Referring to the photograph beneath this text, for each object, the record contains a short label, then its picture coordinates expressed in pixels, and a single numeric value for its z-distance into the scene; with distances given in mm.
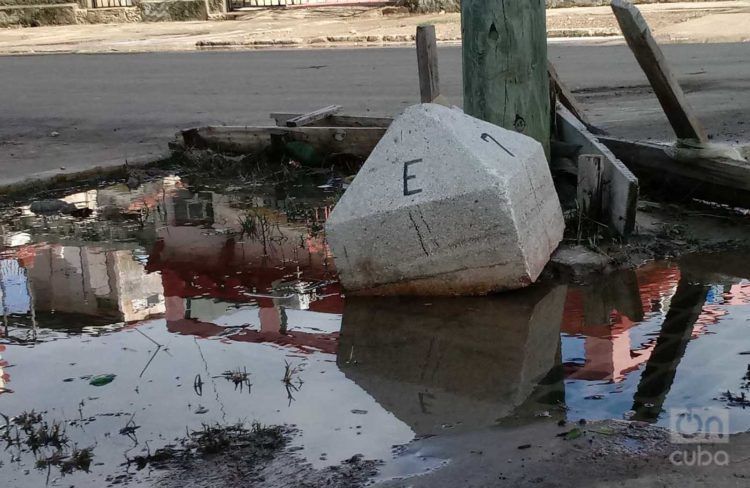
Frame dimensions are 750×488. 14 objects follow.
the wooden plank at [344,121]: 7504
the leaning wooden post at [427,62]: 6977
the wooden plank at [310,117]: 7541
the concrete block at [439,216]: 4414
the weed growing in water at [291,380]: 3693
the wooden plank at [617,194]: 5047
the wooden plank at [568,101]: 6688
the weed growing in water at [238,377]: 3775
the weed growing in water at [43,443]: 3172
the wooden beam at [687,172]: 5387
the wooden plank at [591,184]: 5219
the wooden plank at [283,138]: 7043
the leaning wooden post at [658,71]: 5426
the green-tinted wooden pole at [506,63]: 5633
